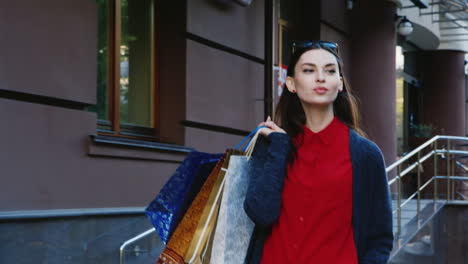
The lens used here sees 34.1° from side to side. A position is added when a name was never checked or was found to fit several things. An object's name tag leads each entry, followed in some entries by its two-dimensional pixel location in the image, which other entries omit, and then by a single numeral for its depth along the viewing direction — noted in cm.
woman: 238
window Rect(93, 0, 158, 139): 618
